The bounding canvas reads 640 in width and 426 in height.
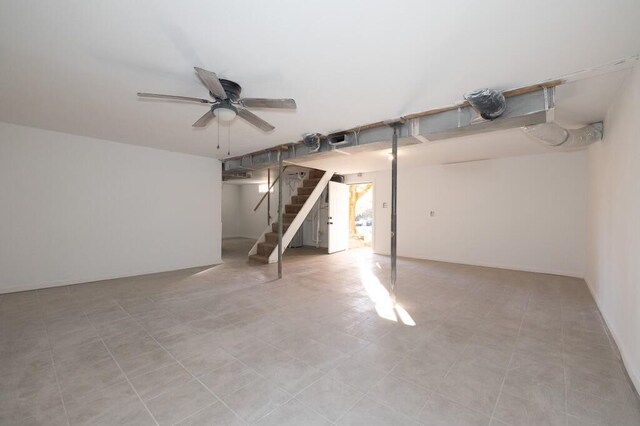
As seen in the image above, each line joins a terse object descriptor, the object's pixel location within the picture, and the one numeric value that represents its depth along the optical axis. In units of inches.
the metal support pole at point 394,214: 140.4
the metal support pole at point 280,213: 194.6
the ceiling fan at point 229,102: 84.2
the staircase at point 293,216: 244.8
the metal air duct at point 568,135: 128.5
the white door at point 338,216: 289.5
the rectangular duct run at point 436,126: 100.9
